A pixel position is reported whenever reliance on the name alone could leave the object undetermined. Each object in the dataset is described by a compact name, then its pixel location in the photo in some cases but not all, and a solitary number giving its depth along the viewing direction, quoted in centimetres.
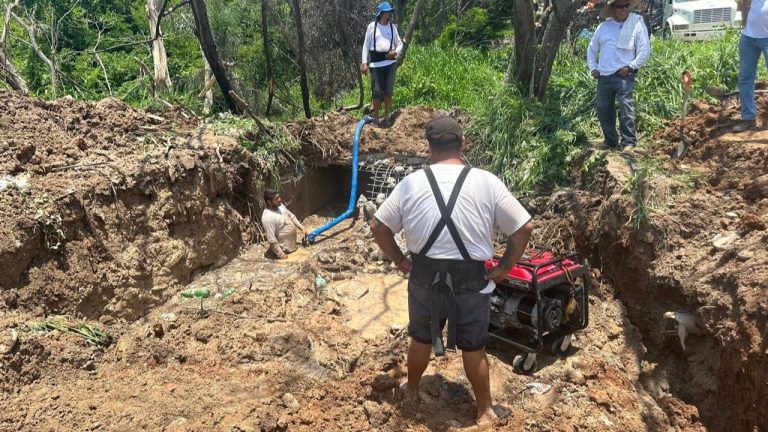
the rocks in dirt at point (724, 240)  442
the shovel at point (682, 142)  580
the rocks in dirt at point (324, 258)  712
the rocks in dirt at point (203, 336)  488
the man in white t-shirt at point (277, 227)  746
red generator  428
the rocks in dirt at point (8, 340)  406
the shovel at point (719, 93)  654
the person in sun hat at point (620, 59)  585
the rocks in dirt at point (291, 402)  365
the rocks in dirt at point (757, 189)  472
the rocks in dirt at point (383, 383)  394
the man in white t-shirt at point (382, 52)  835
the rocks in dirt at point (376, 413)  364
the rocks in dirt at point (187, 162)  670
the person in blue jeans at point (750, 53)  531
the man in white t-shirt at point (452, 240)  328
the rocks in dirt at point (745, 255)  407
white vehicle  1070
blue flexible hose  814
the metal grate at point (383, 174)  849
